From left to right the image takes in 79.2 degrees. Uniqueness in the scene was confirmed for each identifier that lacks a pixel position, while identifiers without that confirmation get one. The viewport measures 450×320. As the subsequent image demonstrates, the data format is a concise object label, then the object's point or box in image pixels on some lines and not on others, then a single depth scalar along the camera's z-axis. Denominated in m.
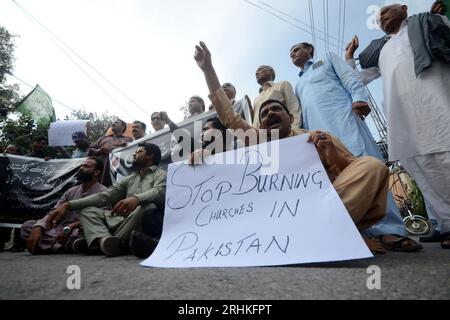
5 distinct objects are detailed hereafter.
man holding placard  1.26
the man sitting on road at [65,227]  2.32
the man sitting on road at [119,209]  1.80
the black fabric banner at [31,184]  3.44
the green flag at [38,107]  5.93
